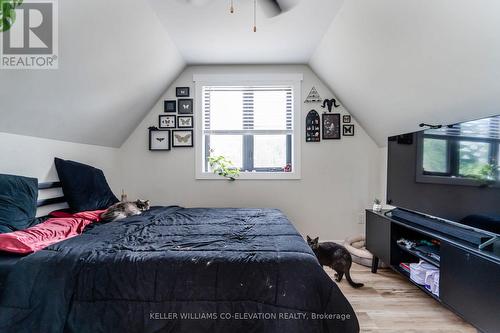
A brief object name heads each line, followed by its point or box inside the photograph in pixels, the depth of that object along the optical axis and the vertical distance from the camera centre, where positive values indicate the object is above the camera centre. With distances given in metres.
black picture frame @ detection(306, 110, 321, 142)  3.24 +0.48
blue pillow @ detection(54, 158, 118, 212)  2.22 -0.27
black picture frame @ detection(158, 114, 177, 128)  3.29 +0.58
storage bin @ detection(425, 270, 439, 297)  1.75 -0.95
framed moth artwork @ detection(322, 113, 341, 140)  3.23 +0.49
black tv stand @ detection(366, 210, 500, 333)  1.32 -0.72
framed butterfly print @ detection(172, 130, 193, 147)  3.28 +0.33
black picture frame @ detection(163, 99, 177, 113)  3.29 +0.79
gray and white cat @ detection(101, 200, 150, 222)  2.11 -0.50
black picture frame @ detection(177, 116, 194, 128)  3.29 +0.55
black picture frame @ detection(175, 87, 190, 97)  3.28 +1.01
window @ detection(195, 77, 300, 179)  3.31 +0.52
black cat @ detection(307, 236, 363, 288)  2.07 -0.88
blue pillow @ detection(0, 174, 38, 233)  1.53 -0.30
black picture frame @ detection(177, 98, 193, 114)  3.28 +0.81
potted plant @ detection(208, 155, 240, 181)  3.23 -0.09
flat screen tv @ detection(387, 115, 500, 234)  1.51 -0.09
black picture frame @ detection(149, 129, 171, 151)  3.28 +0.30
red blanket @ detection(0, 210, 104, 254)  1.30 -0.50
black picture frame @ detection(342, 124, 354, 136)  3.23 +0.46
